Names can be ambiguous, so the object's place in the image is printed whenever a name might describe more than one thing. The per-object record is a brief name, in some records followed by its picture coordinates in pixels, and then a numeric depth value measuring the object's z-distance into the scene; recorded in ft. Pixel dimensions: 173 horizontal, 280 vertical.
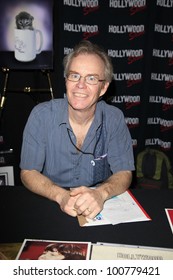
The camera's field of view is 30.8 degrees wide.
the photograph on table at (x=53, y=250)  3.65
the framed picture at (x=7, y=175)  10.19
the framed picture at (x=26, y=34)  9.92
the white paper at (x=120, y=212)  4.41
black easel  10.48
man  5.71
